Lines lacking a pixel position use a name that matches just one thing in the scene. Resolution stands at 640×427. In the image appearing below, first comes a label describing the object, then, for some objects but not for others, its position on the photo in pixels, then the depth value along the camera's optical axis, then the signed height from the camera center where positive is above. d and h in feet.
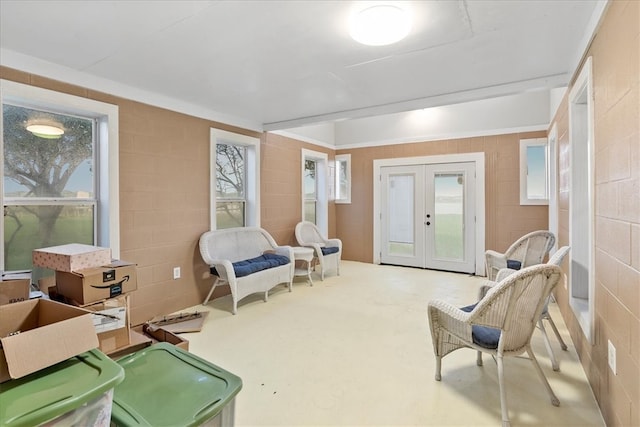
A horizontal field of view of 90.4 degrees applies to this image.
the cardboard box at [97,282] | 6.05 -1.42
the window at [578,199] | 8.48 +0.27
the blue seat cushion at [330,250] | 17.16 -2.19
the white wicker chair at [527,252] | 10.80 -1.52
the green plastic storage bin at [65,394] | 2.84 -1.77
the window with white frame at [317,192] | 20.29 +1.18
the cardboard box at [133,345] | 6.11 -2.69
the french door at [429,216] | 17.92 -0.38
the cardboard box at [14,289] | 6.07 -1.51
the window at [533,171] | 15.93 +1.91
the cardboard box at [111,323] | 6.06 -2.19
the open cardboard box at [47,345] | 3.16 -1.42
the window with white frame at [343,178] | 21.67 +2.20
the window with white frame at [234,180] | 13.83 +1.43
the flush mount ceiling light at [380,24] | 6.15 +3.79
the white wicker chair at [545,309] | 7.41 -2.18
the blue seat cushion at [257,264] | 12.13 -2.18
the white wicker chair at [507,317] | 5.86 -2.13
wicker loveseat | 11.96 -2.09
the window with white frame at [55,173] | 8.43 +1.12
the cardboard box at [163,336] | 6.87 -2.90
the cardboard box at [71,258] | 6.21 -0.94
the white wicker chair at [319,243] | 16.80 -1.85
